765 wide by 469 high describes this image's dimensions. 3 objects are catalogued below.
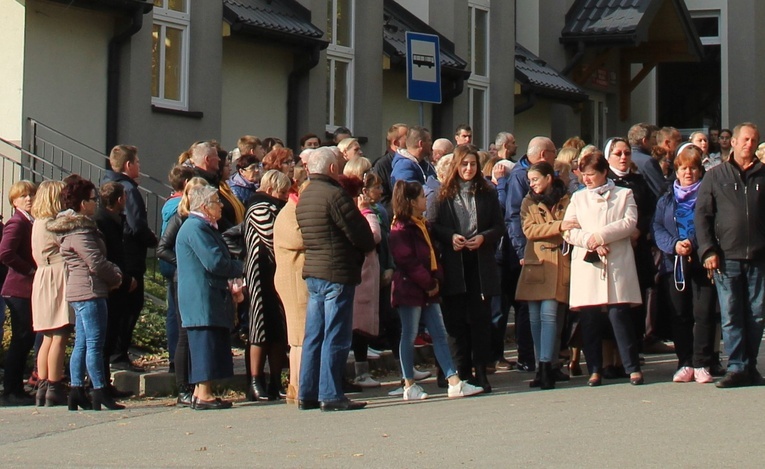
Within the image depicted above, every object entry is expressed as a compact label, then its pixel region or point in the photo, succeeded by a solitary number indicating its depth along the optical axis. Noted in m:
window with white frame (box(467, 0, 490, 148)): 27.47
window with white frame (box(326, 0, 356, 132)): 23.20
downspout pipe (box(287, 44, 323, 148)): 21.92
